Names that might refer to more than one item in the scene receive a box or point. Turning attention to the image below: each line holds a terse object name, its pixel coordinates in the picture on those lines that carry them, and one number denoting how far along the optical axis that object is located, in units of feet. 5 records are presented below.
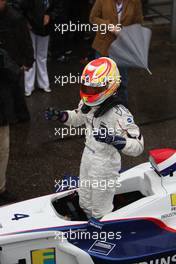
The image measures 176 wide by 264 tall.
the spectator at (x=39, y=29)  46.06
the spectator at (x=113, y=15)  43.07
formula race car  26.89
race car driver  26.68
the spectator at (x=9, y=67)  32.81
